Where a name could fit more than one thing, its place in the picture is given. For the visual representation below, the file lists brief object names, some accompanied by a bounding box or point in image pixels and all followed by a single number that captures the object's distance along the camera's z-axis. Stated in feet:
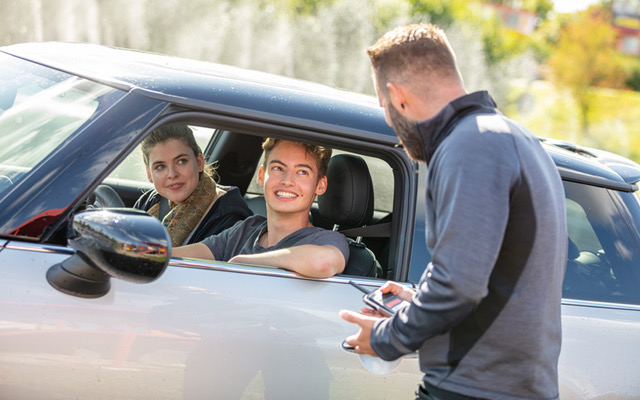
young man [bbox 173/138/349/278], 8.70
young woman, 10.09
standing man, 5.12
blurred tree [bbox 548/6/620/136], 114.83
